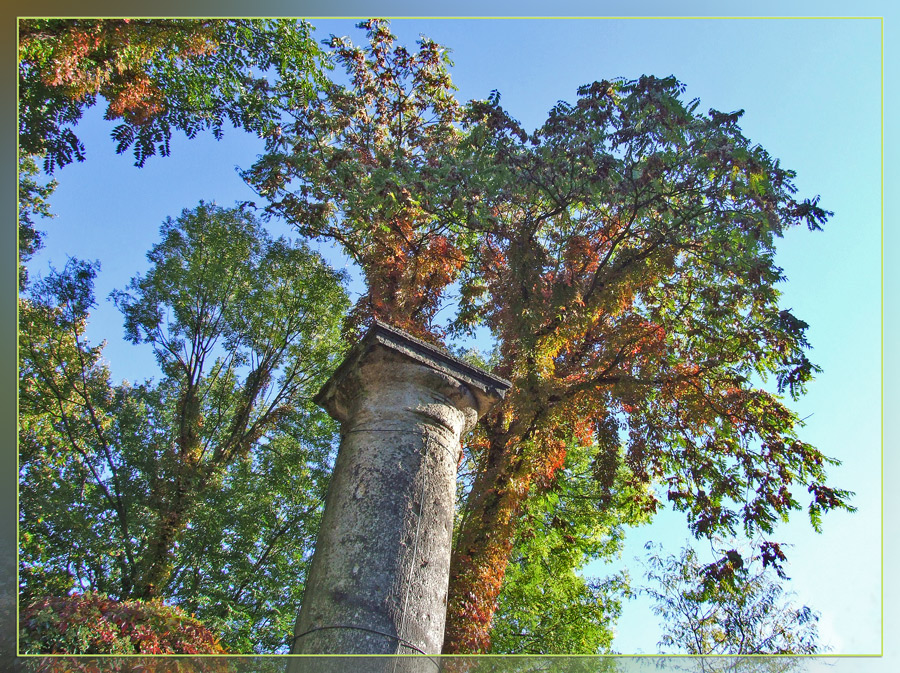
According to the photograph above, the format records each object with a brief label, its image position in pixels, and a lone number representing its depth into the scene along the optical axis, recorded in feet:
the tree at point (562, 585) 36.17
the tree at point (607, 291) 21.17
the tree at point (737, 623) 31.60
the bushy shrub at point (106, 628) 14.32
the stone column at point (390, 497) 10.25
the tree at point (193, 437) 31.65
